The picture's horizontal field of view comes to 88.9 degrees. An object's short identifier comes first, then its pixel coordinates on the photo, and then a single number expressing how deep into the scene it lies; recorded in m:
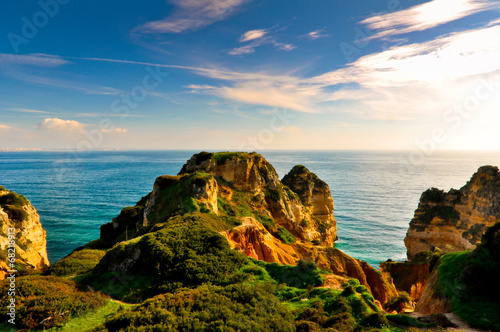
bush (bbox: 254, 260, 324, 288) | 20.86
